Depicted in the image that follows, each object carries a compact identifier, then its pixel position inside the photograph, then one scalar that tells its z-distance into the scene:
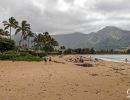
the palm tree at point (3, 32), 33.72
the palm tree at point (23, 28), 38.65
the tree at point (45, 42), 50.53
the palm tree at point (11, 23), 36.43
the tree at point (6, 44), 26.68
